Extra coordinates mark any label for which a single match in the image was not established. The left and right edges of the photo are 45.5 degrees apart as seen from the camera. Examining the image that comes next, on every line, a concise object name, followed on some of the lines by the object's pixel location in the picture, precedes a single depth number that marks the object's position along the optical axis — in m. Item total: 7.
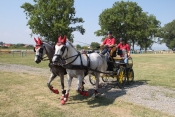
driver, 9.60
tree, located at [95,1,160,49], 56.48
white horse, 6.79
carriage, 9.82
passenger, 11.01
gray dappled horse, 7.28
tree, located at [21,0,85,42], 42.03
